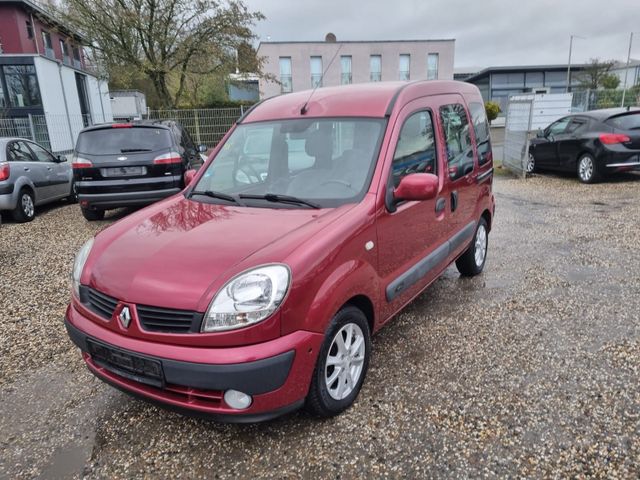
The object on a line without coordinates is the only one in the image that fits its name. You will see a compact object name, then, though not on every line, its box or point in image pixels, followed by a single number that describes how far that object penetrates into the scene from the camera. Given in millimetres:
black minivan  7352
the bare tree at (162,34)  18469
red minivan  2229
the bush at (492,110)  30494
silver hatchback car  7986
